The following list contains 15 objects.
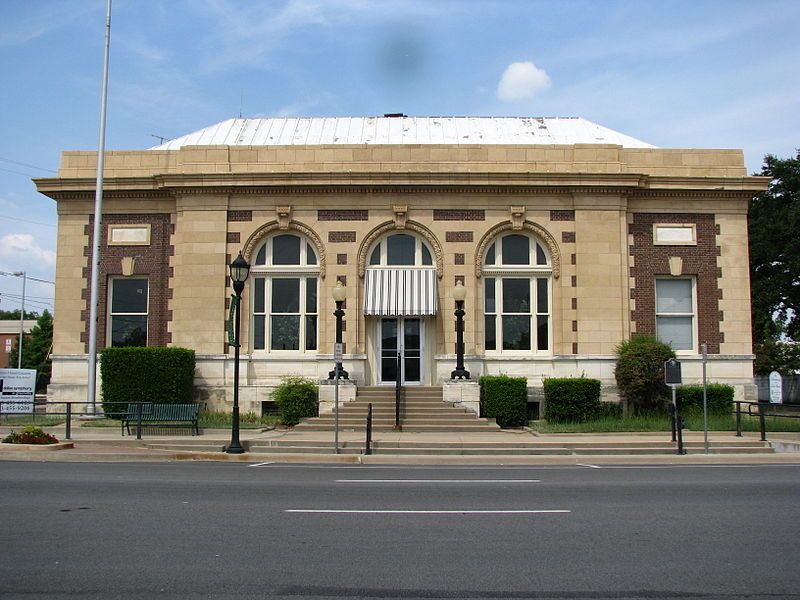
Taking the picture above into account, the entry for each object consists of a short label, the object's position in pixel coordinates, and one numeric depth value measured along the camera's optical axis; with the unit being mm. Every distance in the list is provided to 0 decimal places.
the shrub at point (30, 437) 18656
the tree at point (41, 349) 64500
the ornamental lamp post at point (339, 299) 25391
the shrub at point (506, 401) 24922
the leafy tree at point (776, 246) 43562
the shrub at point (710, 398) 25547
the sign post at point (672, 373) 20625
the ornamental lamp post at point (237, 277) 19562
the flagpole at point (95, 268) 25141
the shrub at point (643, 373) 25203
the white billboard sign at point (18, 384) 27953
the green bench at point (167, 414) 22453
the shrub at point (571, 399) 25141
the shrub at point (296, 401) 25062
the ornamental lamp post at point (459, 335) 24966
